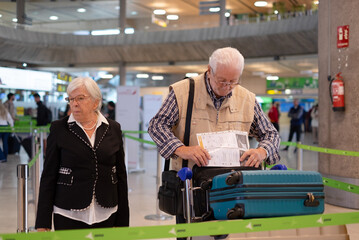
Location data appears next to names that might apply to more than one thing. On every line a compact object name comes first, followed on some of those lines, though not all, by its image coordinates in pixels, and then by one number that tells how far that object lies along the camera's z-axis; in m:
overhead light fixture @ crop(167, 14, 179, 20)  20.65
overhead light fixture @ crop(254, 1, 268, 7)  17.72
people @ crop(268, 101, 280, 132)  19.55
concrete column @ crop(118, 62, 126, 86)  23.06
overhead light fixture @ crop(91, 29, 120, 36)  21.45
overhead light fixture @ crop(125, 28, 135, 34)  21.11
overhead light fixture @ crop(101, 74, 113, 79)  24.11
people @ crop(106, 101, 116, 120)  14.62
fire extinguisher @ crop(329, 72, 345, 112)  8.09
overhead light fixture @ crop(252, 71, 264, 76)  22.81
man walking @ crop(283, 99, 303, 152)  18.97
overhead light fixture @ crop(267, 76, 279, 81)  23.65
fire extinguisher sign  8.09
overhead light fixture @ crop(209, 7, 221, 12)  19.84
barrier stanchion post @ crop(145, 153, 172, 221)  7.57
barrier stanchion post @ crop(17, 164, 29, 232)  4.02
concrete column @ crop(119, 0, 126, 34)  21.51
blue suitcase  2.24
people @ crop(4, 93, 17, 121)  17.11
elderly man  2.88
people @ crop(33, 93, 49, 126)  16.02
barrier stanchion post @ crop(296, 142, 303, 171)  7.73
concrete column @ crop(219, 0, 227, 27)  19.26
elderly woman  3.07
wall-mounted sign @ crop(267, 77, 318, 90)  23.64
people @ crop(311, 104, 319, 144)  22.62
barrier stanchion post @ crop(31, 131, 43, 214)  6.89
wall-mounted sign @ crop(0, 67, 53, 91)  20.90
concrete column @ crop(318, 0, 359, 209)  8.01
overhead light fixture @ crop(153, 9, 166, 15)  21.20
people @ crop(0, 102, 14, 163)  13.98
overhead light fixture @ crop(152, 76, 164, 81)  23.66
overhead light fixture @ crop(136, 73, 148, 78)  23.83
